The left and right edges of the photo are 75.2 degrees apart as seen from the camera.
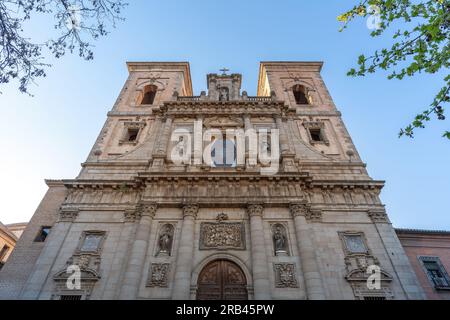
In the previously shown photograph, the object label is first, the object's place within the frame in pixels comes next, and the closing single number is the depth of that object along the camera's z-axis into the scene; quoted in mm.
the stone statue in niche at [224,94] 24459
